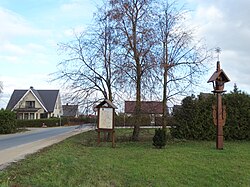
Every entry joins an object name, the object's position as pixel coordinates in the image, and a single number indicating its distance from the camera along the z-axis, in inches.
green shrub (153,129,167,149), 609.3
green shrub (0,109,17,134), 1246.8
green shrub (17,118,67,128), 2064.8
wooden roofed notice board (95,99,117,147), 703.1
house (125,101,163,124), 773.9
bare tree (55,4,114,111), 784.9
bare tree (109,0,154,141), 745.0
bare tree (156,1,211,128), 774.5
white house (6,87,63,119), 2513.5
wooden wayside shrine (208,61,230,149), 602.5
